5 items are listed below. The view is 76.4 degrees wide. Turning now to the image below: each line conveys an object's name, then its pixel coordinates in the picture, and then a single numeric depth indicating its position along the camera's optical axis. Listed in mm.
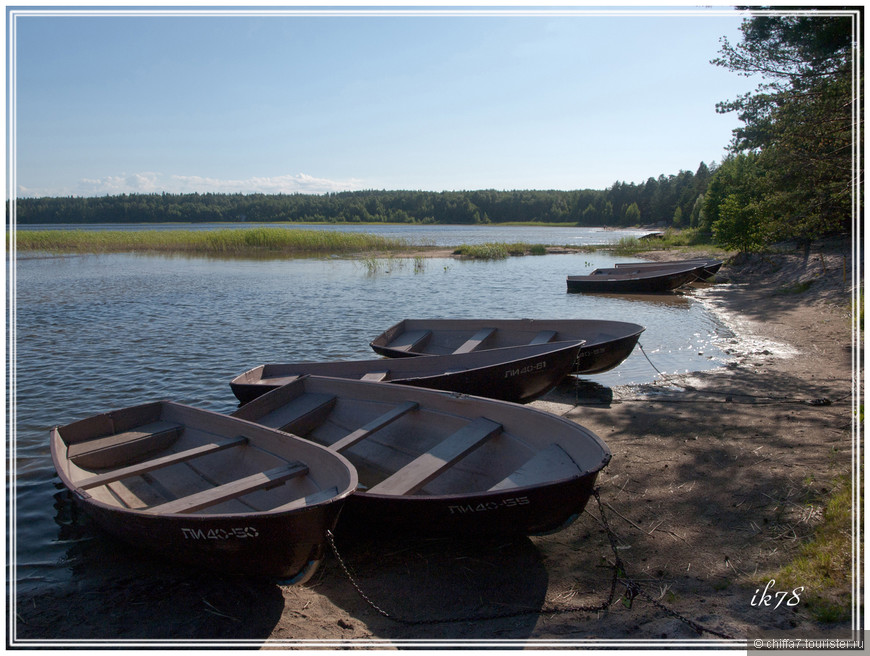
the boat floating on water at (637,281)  21297
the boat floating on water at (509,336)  9039
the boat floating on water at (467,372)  7312
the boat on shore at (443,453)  3906
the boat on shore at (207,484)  3557
